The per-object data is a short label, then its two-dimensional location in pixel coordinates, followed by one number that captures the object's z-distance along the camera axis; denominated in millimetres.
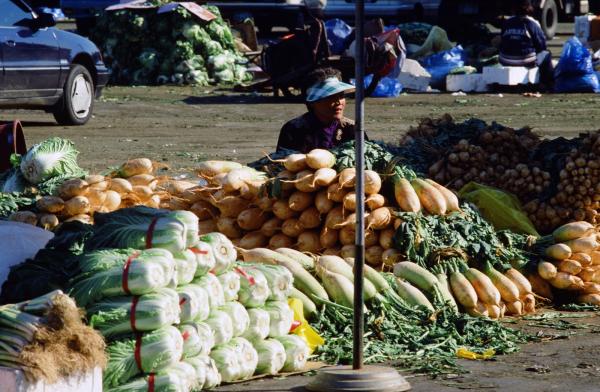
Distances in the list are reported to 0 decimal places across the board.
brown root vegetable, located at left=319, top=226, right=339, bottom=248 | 11318
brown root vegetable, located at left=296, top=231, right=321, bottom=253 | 11380
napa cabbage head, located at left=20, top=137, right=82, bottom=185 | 12543
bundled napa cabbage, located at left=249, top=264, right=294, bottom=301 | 9239
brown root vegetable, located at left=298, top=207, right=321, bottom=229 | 11431
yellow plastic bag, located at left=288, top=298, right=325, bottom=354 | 9542
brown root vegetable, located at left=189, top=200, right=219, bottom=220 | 12038
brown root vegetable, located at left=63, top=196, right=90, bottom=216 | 11554
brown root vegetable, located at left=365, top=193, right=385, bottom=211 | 11307
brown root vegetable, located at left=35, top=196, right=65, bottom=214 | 11588
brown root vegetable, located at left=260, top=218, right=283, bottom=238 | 11588
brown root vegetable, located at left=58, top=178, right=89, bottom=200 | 11712
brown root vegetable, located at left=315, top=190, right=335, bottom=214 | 11341
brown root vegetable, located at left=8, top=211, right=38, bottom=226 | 11374
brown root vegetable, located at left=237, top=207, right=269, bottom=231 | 11622
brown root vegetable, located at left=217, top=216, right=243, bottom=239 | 11745
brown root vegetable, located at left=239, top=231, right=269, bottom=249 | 11504
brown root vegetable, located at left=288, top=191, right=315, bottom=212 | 11417
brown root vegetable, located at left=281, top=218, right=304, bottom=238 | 11442
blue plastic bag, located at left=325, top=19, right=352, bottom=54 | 30841
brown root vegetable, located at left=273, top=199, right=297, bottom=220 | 11504
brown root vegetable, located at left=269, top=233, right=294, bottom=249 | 11475
